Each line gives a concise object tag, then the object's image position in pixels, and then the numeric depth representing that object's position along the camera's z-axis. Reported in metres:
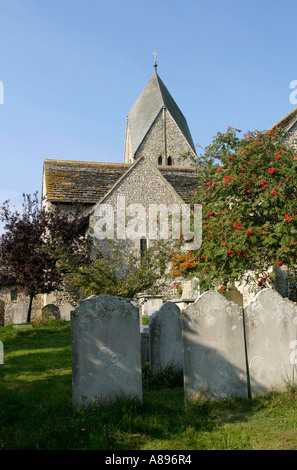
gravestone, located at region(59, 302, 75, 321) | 17.29
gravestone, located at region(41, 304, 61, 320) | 16.59
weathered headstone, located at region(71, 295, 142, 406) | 5.09
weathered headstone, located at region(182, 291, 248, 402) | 5.49
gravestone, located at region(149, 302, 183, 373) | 6.96
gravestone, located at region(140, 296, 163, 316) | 16.22
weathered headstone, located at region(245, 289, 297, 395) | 5.77
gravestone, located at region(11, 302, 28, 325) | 17.36
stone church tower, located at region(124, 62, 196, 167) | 38.00
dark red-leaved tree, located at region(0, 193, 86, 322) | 18.56
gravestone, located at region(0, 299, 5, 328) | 16.31
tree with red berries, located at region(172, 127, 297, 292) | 8.65
